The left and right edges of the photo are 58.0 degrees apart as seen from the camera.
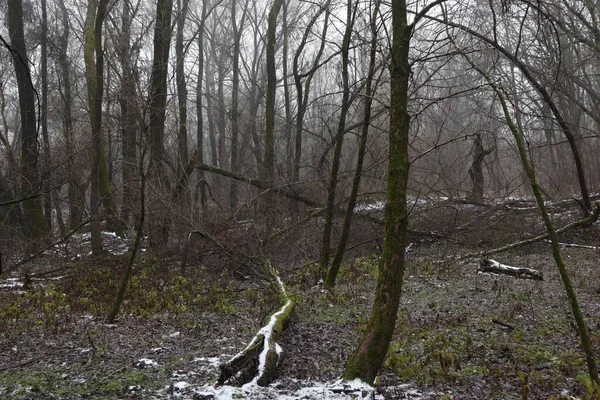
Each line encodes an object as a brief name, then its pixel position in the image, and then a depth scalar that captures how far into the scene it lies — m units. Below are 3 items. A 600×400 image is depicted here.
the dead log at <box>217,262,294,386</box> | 4.71
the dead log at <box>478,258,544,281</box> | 9.27
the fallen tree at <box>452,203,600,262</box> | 10.66
